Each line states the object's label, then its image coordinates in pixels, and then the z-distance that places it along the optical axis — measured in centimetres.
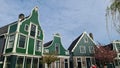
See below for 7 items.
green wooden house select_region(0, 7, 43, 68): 1082
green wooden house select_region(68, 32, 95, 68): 1575
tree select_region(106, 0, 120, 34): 329
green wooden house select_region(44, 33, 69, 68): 1368
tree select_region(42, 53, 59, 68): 1202
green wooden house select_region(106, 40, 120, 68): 1752
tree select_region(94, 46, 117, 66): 1662
